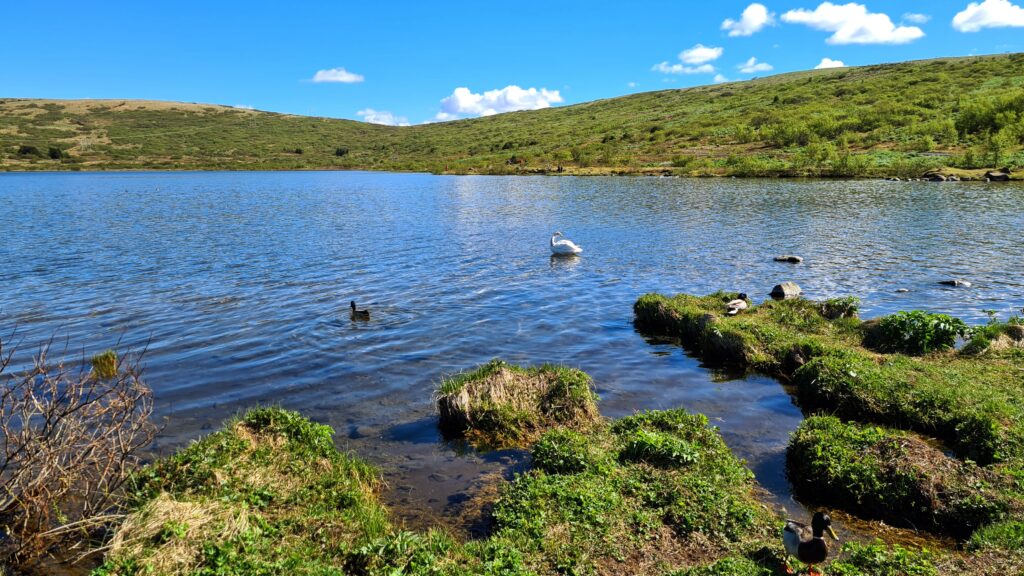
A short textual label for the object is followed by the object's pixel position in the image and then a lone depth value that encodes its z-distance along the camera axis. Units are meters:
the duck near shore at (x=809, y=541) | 7.51
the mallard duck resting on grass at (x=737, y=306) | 20.75
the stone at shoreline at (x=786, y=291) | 23.88
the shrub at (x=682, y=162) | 100.25
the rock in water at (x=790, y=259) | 31.85
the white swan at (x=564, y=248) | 34.59
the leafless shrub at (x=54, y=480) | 7.77
